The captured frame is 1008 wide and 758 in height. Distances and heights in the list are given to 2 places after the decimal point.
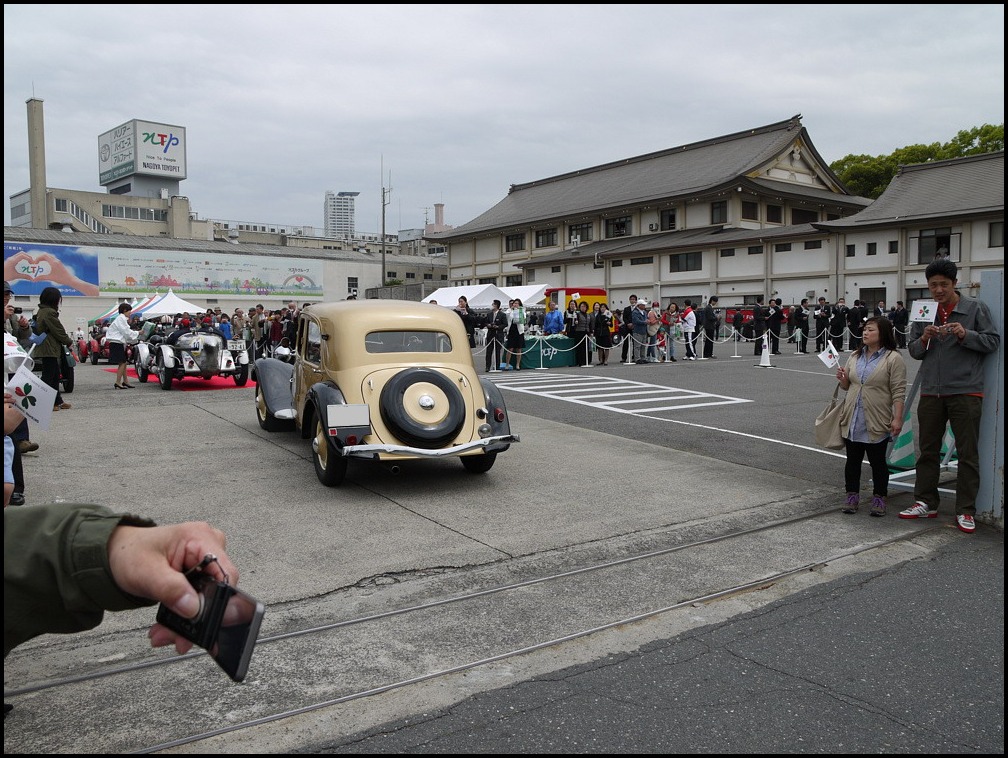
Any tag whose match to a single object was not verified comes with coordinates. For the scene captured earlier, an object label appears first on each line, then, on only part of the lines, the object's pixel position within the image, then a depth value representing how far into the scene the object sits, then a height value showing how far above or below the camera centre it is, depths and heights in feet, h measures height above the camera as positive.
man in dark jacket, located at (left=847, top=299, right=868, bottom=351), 83.71 +1.73
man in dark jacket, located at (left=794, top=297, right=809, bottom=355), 86.48 +0.58
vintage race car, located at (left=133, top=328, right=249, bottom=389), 51.49 -1.39
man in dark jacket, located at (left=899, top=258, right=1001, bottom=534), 19.24 -0.97
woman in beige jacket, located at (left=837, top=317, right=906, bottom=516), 20.36 -1.91
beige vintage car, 22.79 -1.77
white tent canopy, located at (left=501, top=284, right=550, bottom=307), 116.67 +6.40
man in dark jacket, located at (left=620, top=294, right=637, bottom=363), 71.46 +1.00
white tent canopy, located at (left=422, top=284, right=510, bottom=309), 112.27 +6.04
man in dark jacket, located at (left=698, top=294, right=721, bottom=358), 77.15 +0.67
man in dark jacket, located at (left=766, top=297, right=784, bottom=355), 82.79 +1.32
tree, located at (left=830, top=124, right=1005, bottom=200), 142.20 +36.04
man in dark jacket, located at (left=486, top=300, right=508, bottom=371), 64.23 +0.24
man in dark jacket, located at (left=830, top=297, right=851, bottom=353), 85.15 +1.43
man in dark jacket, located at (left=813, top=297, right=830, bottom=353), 89.04 +1.39
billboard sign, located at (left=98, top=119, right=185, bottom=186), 258.78 +64.71
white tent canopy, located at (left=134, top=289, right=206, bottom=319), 85.33 +3.39
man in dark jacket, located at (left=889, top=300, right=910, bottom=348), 83.15 +1.14
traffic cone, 64.95 -2.12
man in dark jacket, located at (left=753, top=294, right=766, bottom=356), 82.69 +0.96
